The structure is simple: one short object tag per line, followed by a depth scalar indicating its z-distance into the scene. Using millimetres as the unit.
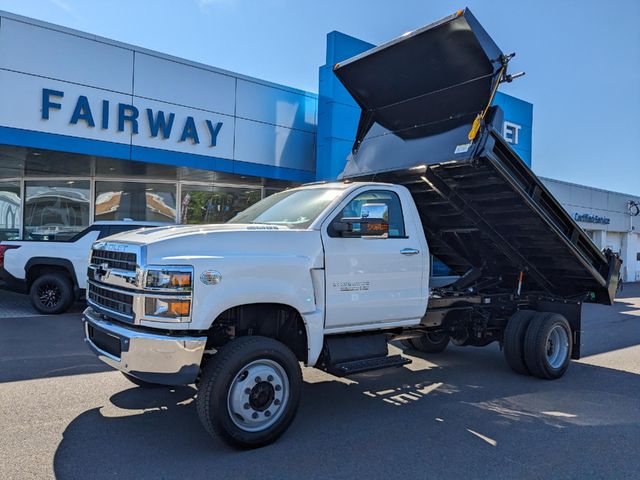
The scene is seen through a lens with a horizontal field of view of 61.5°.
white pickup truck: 10758
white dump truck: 4195
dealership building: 11898
